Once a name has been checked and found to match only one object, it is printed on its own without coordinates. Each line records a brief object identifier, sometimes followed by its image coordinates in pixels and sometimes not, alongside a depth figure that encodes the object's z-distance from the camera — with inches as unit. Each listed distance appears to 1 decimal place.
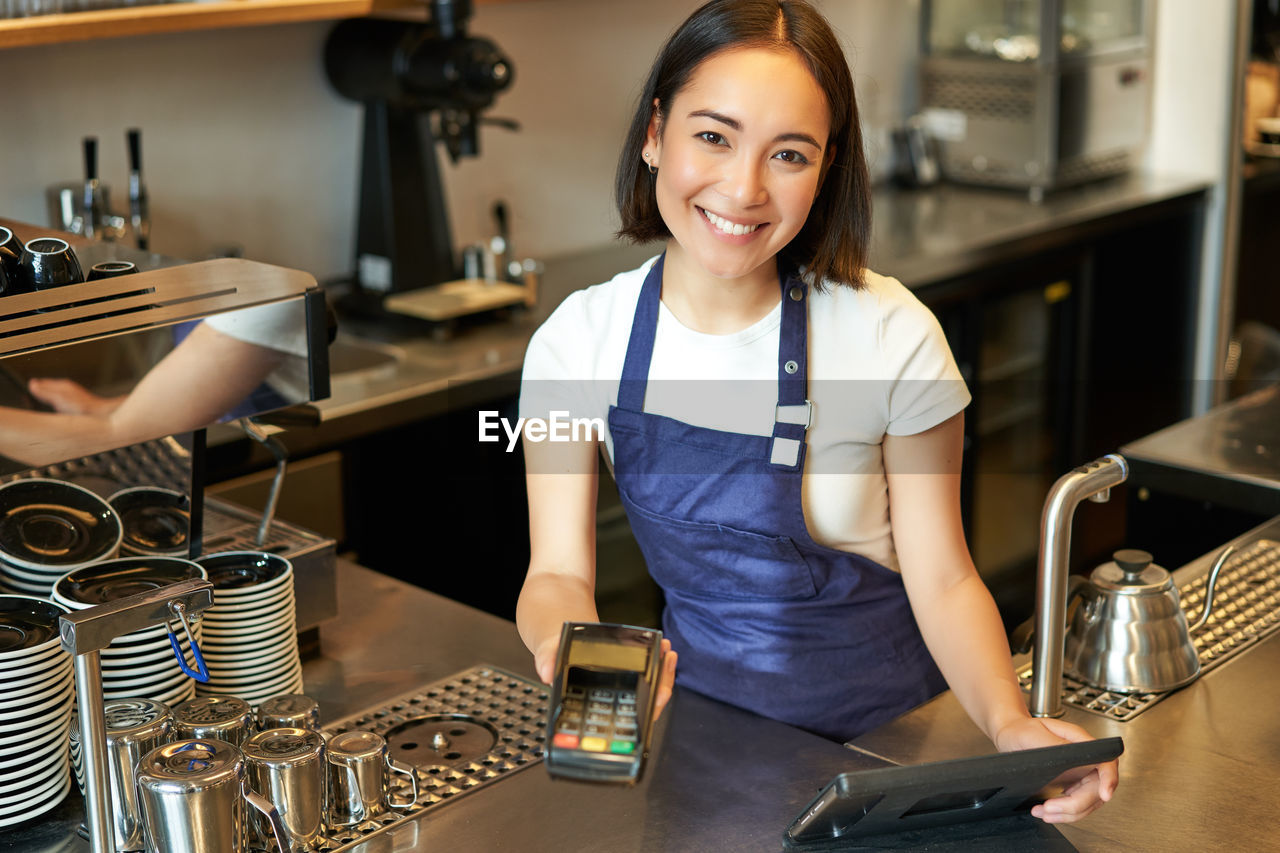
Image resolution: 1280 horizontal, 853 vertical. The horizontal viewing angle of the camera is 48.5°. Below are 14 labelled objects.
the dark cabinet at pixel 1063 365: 146.0
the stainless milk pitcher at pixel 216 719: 50.8
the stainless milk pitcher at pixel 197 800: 45.4
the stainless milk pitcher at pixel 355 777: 50.9
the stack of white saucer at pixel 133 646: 54.0
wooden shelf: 87.6
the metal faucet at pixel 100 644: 44.7
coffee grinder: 109.7
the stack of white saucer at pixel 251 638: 58.6
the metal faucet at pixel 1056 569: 54.6
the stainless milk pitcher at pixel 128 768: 48.6
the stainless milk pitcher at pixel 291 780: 48.8
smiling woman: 56.0
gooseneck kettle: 61.2
